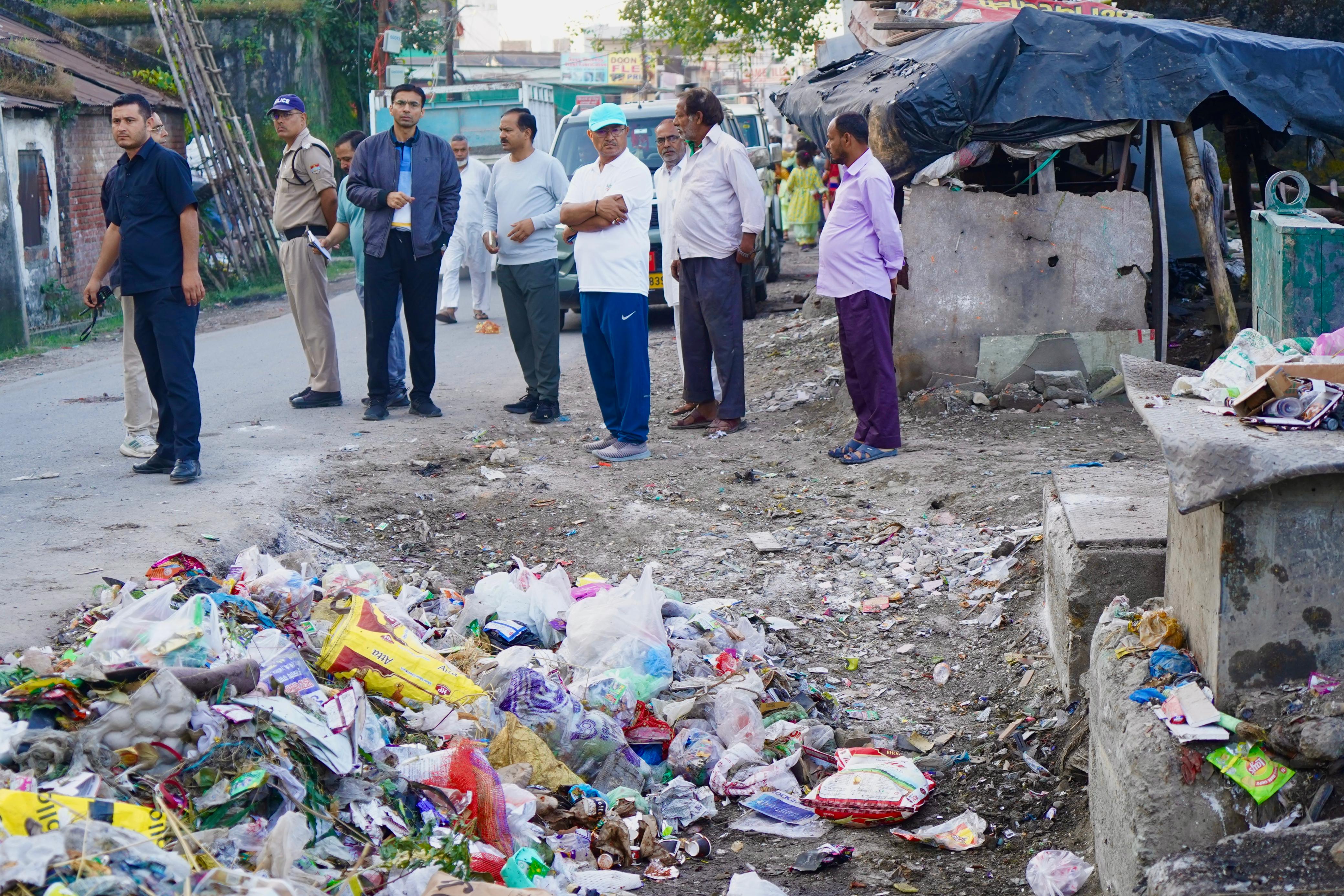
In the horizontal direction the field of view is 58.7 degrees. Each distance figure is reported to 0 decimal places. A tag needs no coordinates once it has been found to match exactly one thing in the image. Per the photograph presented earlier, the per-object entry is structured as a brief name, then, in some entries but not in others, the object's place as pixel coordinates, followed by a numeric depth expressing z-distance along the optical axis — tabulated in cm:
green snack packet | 235
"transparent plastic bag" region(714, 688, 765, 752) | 371
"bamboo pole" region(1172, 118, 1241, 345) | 725
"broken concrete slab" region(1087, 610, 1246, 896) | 239
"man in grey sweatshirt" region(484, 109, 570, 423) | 726
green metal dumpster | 489
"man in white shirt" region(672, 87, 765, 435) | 672
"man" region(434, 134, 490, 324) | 976
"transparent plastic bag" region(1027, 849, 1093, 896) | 284
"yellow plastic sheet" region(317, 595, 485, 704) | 348
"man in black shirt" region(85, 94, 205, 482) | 534
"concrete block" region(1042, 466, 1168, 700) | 343
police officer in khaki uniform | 712
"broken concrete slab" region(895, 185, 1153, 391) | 718
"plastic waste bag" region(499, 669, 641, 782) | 352
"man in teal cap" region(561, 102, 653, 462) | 644
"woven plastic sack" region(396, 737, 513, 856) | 303
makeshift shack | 684
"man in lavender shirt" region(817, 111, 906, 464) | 608
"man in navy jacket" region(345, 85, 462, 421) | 697
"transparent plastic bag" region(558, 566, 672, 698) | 396
